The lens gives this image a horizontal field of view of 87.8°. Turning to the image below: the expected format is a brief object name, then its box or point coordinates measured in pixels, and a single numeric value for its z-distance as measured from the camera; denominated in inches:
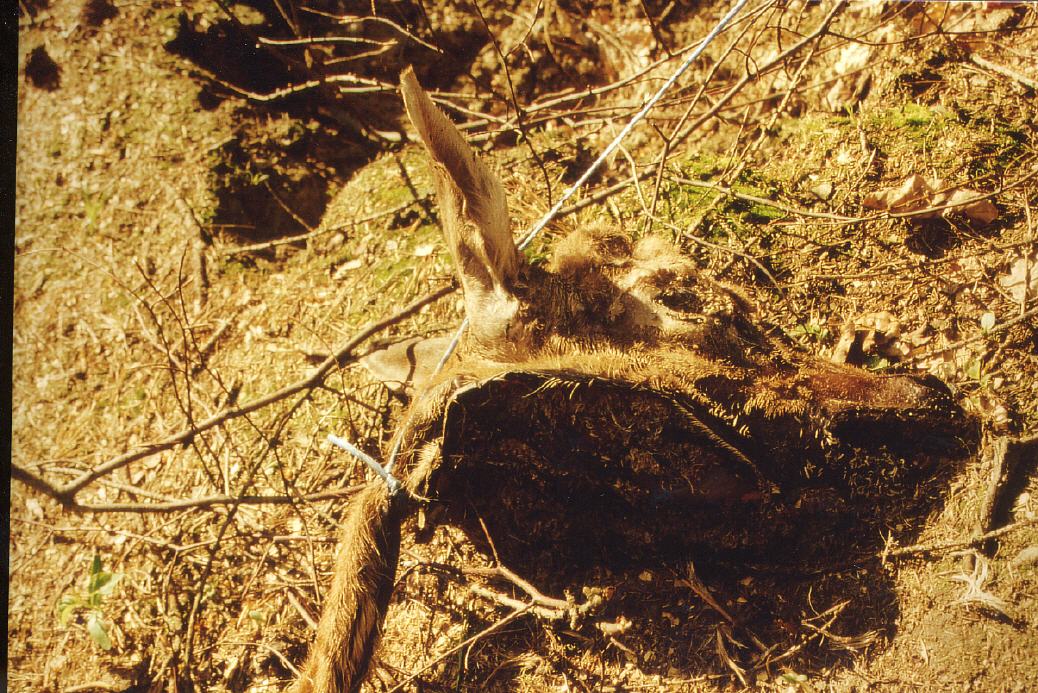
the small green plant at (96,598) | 111.2
